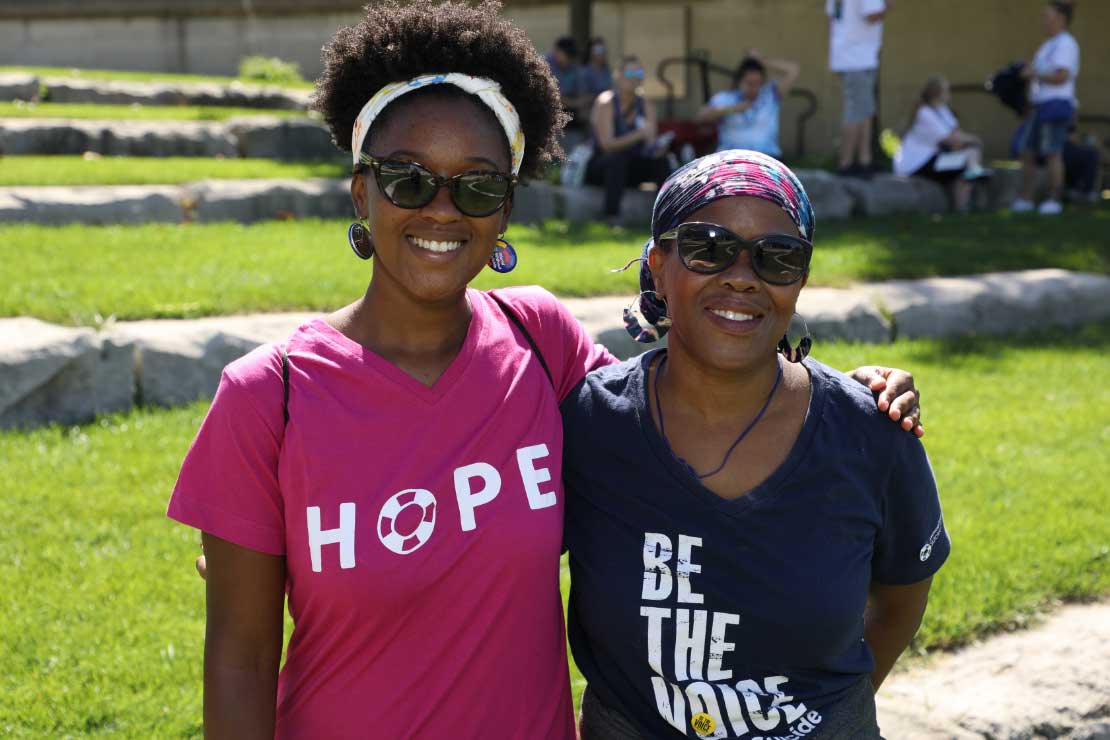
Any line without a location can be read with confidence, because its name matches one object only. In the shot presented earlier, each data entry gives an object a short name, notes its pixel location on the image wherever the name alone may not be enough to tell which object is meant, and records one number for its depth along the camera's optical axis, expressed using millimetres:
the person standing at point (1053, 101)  11391
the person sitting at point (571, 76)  14055
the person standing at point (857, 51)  11102
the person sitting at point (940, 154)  12023
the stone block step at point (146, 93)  13008
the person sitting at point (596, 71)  14352
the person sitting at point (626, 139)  10367
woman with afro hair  2184
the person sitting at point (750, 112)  11594
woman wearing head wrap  2322
